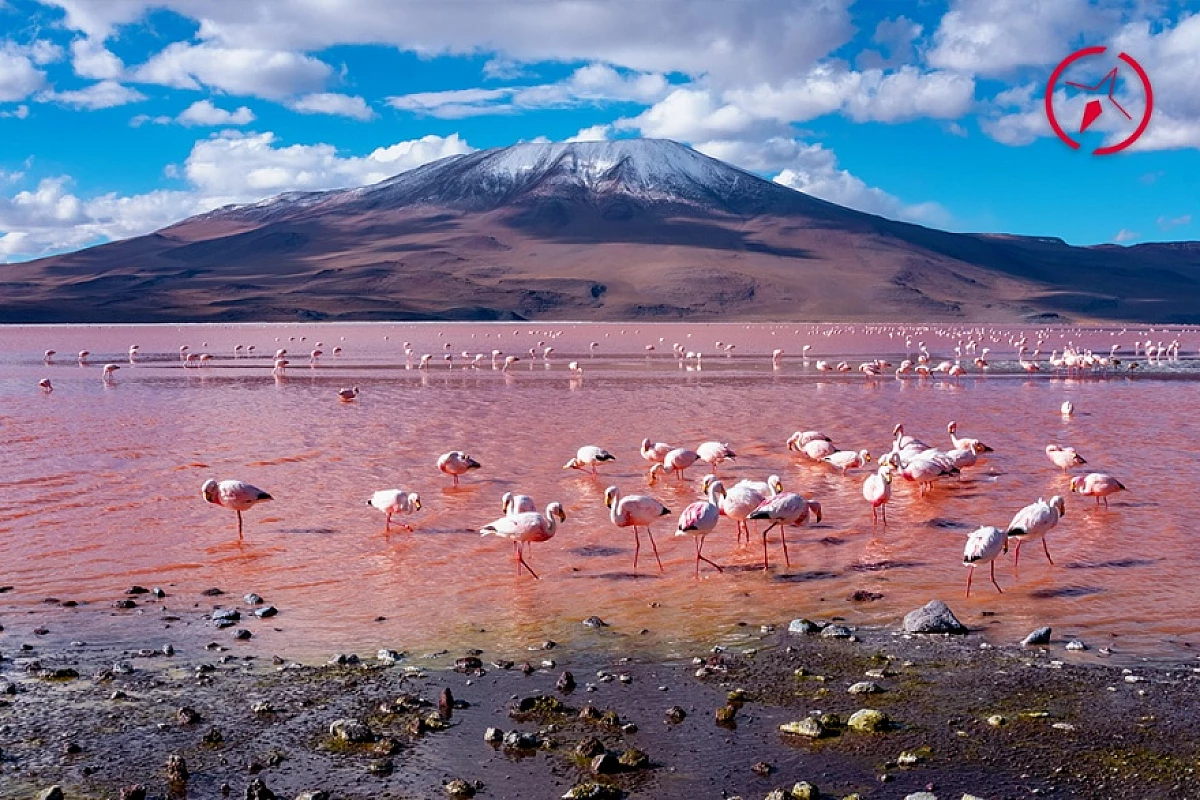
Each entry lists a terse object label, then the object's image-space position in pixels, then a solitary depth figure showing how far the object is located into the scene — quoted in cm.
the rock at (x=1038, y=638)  743
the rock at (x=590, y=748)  565
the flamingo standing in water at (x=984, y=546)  842
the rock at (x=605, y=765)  548
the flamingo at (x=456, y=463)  1354
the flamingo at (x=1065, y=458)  1386
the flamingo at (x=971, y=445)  1460
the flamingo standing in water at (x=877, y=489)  1091
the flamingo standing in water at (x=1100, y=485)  1171
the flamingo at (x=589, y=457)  1370
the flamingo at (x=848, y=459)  1388
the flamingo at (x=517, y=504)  1039
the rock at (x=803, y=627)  773
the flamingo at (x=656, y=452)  1444
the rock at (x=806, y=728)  589
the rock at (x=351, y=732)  587
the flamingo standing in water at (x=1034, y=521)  906
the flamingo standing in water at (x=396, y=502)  1085
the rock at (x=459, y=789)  528
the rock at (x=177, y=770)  539
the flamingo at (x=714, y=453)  1388
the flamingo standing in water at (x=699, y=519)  933
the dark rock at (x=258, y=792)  520
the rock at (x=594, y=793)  520
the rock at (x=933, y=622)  769
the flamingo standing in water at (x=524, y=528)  940
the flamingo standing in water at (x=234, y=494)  1088
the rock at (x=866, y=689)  647
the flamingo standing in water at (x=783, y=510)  960
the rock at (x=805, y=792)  517
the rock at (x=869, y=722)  593
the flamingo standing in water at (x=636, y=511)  982
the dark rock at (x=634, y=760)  552
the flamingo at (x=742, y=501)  1012
